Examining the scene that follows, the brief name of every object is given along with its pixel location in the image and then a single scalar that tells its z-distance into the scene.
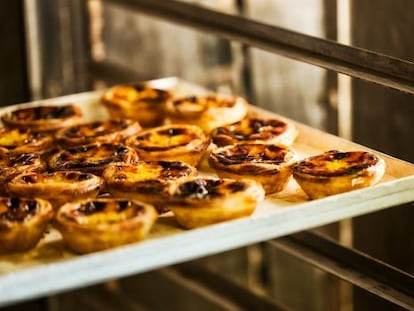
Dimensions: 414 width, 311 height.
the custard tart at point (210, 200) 0.86
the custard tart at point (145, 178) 0.91
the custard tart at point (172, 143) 1.01
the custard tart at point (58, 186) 0.91
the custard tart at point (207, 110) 1.12
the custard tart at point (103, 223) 0.83
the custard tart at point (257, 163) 0.94
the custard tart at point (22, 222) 0.84
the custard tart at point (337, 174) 0.91
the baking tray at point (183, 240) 0.77
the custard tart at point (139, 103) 1.18
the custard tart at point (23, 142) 1.05
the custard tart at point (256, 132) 1.04
